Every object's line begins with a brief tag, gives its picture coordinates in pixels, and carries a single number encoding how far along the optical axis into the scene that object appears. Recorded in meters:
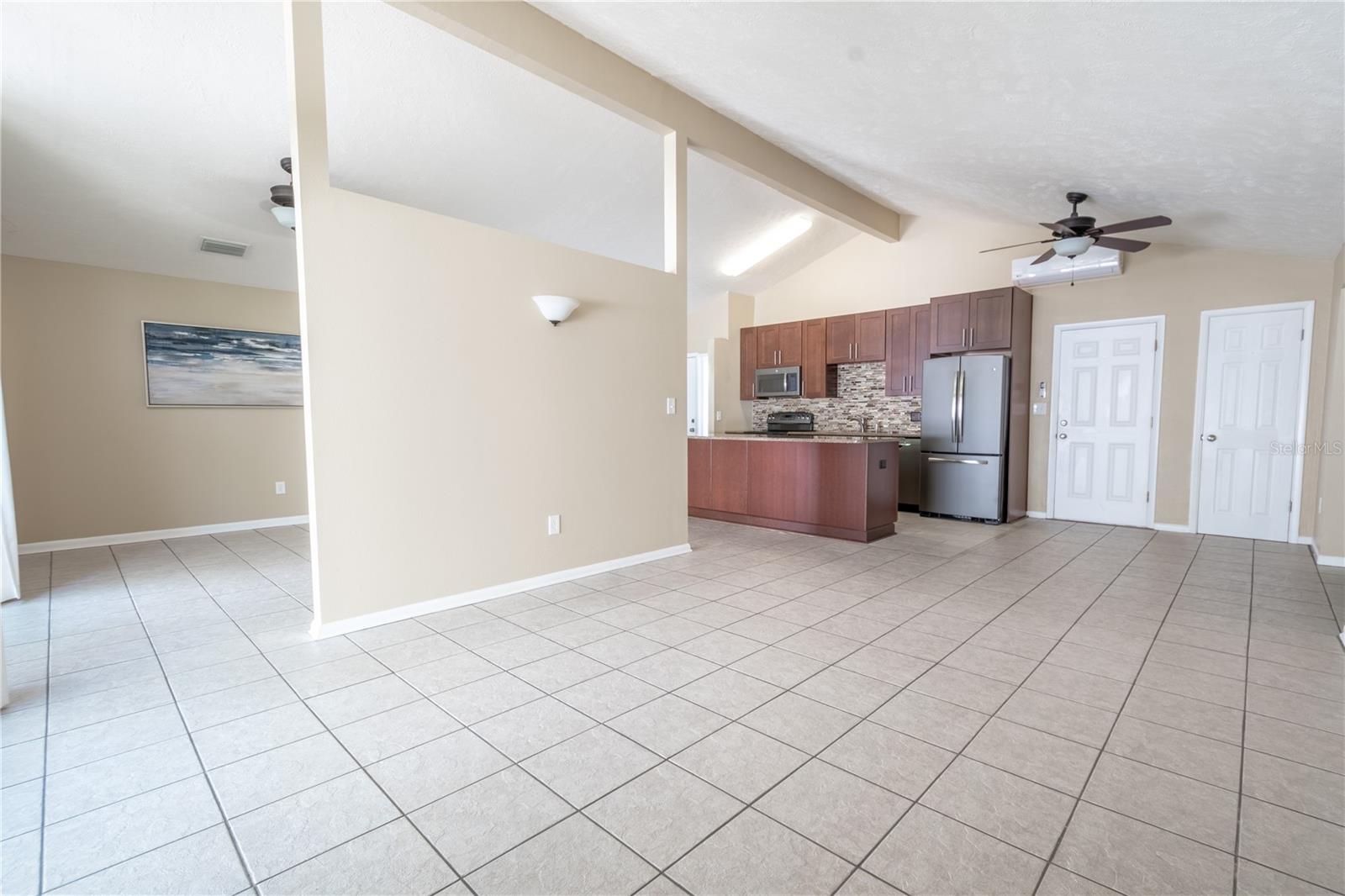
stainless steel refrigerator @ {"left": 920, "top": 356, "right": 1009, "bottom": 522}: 5.84
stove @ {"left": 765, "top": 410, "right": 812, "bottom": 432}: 7.75
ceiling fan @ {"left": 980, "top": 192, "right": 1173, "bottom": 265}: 4.33
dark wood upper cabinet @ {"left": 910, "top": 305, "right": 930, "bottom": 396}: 6.62
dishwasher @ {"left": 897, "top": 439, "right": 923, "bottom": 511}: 6.59
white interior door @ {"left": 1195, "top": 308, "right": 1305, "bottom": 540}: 4.93
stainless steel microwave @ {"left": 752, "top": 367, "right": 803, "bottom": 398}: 7.72
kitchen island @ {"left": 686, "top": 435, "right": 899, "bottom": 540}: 5.16
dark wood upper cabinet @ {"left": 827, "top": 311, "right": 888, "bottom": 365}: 7.00
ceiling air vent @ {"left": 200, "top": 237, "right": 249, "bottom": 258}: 4.97
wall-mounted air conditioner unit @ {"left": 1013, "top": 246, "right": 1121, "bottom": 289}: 5.40
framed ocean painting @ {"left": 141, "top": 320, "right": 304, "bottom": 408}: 5.35
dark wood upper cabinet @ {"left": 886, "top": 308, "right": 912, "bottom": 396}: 6.77
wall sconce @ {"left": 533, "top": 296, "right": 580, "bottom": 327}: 3.57
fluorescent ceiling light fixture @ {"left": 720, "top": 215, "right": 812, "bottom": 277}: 6.78
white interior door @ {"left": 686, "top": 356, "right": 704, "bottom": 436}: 8.55
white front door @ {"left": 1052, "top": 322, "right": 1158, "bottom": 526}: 5.61
